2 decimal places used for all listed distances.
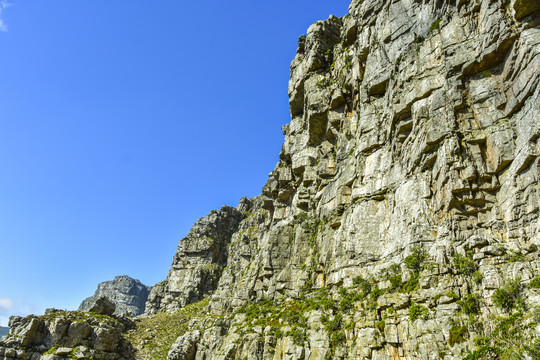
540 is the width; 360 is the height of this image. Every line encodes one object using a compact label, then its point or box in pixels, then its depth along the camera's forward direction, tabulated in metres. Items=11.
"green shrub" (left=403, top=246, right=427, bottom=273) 27.38
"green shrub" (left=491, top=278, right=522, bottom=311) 20.09
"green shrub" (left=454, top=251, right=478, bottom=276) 23.36
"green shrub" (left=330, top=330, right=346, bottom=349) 30.64
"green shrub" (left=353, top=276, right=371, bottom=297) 31.52
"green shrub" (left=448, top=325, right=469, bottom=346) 21.41
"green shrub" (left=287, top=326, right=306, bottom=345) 34.09
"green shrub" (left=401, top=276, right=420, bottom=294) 26.44
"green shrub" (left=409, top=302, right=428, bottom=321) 24.31
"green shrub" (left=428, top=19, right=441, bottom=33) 35.91
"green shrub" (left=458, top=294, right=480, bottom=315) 21.75
